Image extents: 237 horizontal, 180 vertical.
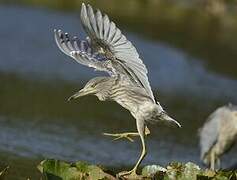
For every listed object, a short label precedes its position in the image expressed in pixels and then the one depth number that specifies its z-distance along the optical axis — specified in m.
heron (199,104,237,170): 21.83
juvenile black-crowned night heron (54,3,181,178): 12.84
